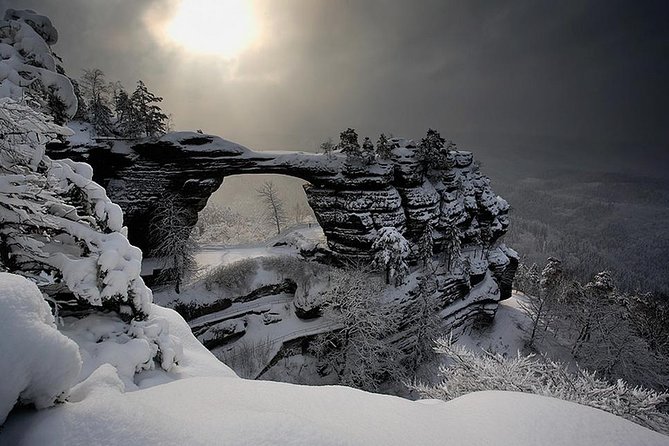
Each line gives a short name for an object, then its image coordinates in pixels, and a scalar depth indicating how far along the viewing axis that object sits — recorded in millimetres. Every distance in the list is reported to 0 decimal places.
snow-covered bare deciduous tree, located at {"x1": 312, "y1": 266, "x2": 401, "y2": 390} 22328
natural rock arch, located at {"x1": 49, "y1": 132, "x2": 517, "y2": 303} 25875
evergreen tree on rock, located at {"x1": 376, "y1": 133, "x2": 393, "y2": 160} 31312
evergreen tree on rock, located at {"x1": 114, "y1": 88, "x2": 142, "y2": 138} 26091
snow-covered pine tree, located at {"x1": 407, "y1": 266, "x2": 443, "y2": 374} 25938
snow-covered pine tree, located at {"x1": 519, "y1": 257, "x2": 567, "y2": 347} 33250
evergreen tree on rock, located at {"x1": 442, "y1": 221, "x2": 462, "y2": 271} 31453
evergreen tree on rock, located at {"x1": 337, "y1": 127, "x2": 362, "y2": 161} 29594
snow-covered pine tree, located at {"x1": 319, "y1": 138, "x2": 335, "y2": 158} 31291
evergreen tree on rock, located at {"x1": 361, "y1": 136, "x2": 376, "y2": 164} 29505
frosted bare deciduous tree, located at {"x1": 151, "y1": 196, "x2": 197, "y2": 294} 23859
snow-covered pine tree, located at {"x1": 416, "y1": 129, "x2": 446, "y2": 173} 31922
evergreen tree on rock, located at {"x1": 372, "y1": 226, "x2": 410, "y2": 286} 25969
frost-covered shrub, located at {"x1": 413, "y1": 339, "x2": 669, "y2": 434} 7258
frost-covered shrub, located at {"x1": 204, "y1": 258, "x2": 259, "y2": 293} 25516
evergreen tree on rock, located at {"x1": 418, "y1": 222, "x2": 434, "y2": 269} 29703
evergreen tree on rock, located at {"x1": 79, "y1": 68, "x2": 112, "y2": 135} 26203
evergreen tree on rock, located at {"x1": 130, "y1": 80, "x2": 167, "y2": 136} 26078
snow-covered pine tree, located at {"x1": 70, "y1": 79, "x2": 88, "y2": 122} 25511
